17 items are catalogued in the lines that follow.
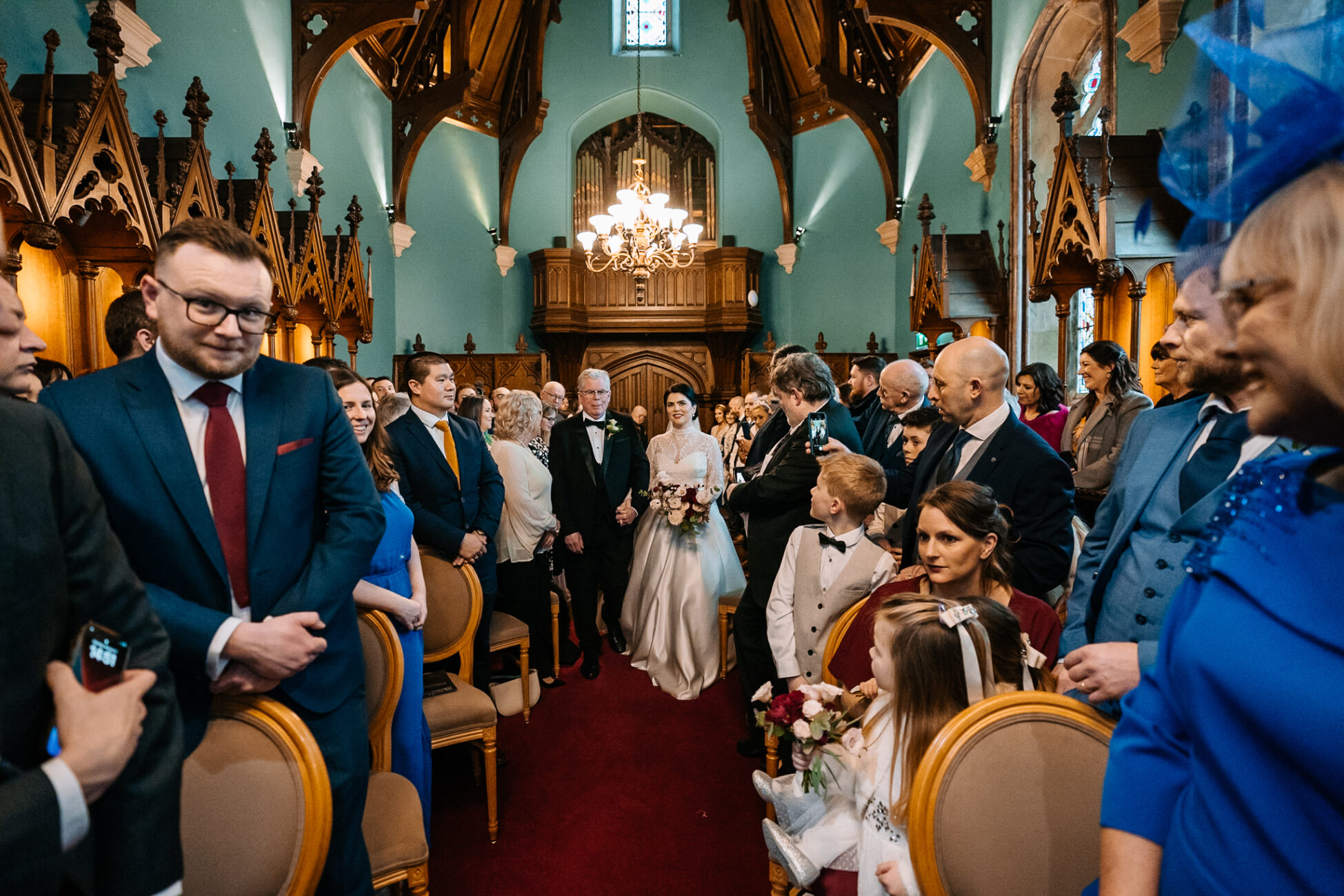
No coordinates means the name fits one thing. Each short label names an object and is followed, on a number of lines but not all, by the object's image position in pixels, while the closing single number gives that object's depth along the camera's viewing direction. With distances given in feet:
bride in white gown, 13.82
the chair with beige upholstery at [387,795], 5.83
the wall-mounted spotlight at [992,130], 24.44
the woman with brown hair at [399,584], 7.13
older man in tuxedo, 14.65
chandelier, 29.25
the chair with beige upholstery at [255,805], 4.23
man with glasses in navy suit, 4.40
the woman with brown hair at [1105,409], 12.50
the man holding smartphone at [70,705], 2.49
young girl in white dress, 4.93
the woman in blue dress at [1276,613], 2.06
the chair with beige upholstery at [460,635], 8.68
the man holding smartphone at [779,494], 10.51
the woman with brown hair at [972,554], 6.29
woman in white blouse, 13.05
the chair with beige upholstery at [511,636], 11.49
